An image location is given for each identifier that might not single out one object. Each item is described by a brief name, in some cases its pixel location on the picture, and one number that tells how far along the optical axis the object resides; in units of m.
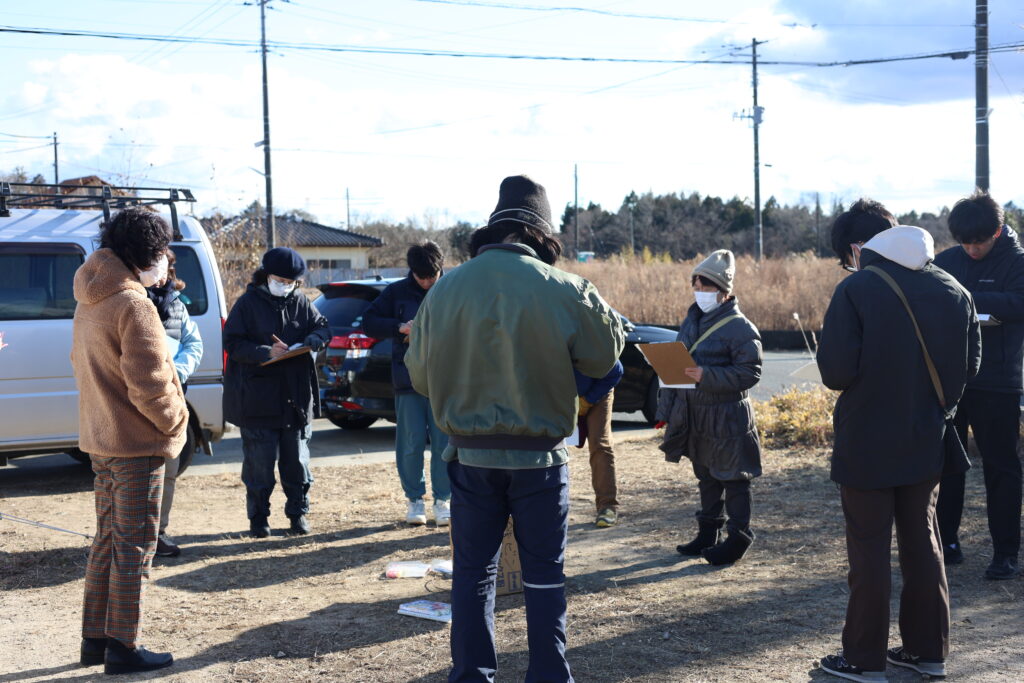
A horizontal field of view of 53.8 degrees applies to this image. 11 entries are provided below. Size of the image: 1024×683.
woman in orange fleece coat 4.23
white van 7.54
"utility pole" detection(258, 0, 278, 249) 31.45
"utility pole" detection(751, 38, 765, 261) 42.28
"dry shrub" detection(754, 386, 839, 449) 9.59
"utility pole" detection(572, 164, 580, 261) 64.12
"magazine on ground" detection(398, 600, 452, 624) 5.02
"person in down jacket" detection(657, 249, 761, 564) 5.67
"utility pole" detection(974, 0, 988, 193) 16.11
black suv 10.23
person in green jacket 3.54
